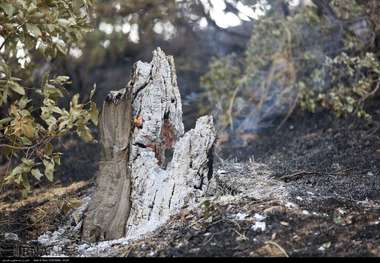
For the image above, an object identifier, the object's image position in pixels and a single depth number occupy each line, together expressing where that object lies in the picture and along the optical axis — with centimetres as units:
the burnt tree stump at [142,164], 590
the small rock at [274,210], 553
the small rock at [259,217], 544
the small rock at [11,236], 620
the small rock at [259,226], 527
